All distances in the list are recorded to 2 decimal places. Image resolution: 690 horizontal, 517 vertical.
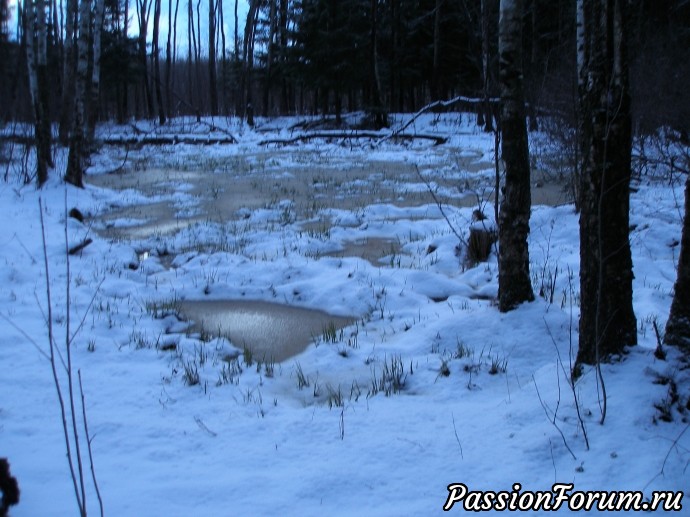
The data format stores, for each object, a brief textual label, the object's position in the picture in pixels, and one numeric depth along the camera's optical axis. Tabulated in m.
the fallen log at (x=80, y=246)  8.36
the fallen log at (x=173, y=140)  27.61
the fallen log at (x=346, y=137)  25.34
